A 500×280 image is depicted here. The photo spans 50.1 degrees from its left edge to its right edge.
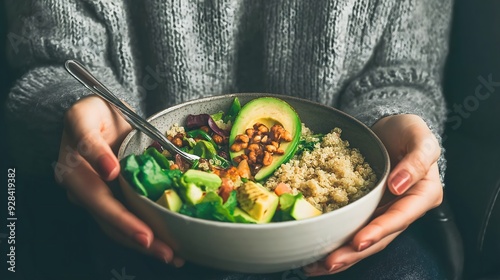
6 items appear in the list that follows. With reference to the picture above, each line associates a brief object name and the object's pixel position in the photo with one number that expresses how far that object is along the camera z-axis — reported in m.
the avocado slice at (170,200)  0.53
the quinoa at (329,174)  0.60
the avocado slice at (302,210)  0.53
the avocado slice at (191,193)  0.53
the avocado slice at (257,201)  0.52
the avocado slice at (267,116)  0.69
